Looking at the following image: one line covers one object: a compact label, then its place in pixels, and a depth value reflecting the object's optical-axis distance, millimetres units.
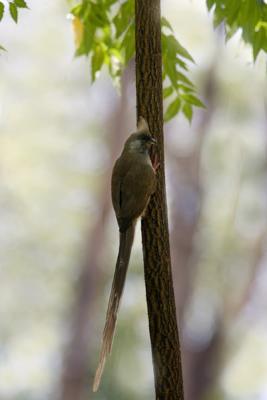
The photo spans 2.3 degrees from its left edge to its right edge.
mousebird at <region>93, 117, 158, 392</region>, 8795
